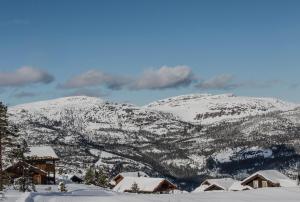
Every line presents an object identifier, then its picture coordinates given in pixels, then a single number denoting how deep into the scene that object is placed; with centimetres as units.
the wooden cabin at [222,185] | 12722
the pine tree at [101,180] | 11956
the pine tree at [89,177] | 12038
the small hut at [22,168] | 6912
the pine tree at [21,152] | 7015
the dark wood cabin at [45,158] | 11419
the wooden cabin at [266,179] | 11911
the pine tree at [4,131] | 5269
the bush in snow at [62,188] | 7856
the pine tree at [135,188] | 12138
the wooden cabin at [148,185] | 12388
